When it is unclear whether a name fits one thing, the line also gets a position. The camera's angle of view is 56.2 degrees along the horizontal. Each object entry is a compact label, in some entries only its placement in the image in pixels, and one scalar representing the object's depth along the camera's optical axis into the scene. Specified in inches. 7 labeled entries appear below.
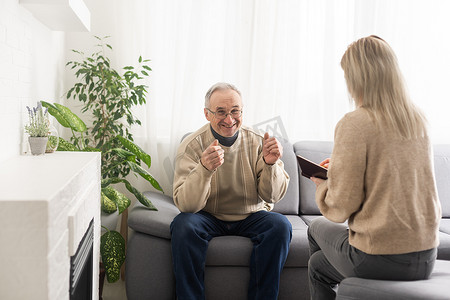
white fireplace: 38.9
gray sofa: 87.6
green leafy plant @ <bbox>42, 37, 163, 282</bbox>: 90.7
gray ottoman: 52.1
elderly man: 84.0
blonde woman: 56.6
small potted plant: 71.4
